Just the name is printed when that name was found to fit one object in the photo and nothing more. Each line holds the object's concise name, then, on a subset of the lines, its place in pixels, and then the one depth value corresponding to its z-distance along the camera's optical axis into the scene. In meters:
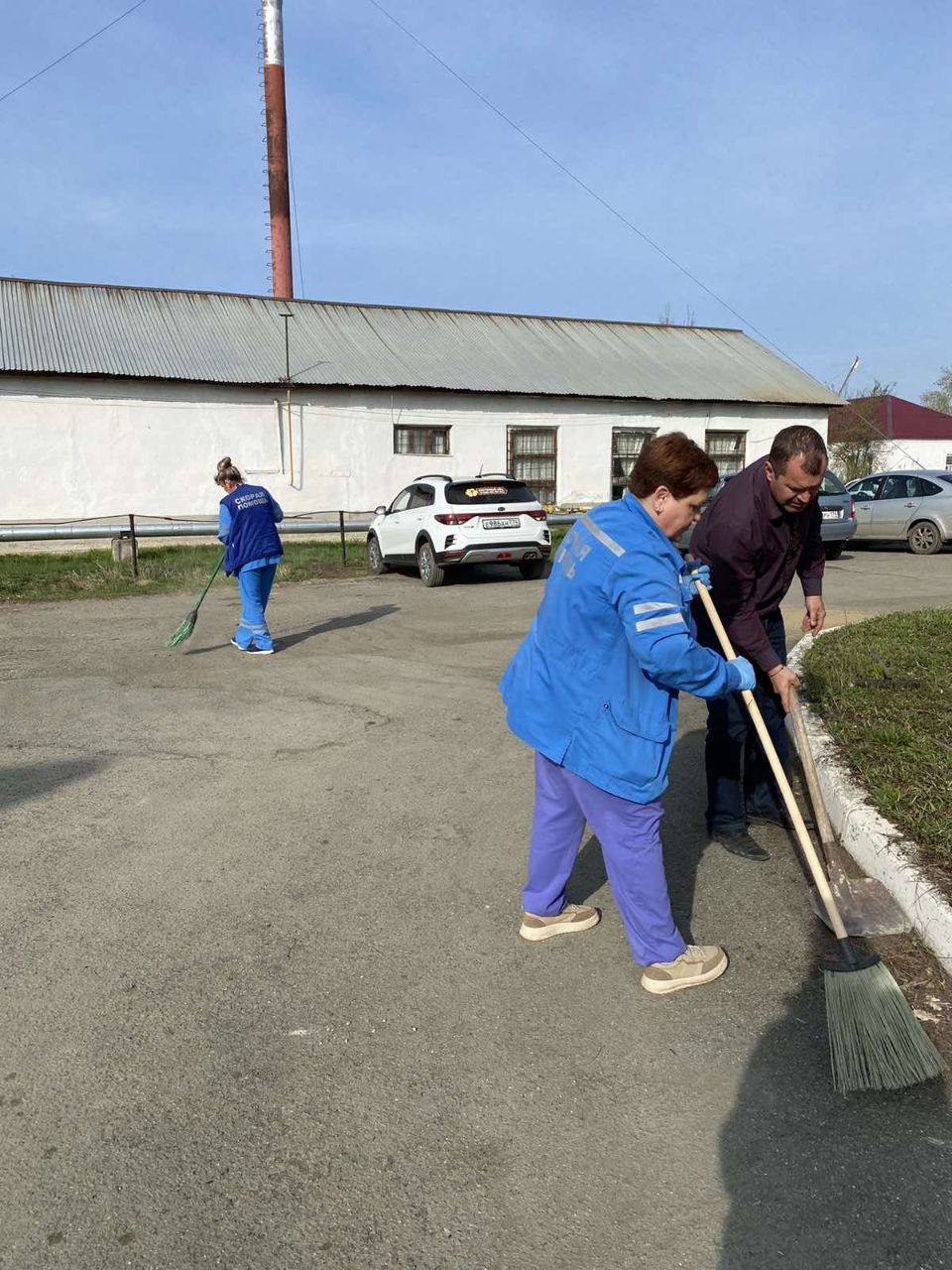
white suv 14.31
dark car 16.83
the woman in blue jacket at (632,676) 3.05
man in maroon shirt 4.23
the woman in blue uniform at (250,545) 9.16
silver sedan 17.81
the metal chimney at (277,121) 31.56
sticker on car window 14.43
